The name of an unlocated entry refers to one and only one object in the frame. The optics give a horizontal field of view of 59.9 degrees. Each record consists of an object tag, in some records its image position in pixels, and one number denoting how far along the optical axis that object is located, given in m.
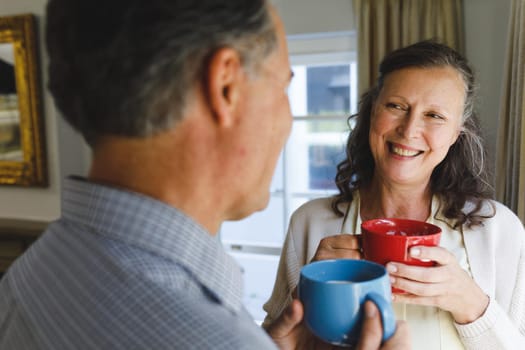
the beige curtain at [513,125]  1.84
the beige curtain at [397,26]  2.17
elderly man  0.41
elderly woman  1.00
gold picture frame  3.02
